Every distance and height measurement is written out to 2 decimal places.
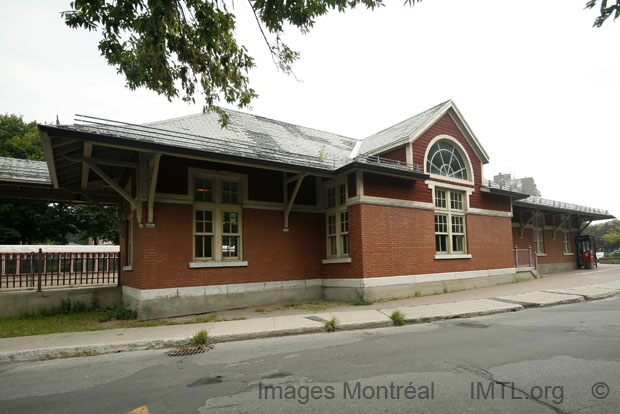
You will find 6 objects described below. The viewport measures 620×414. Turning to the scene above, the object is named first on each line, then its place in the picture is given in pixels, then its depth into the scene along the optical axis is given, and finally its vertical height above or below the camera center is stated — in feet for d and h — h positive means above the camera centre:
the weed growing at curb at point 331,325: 28.89 -6.05
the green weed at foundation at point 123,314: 36.94 -6.33
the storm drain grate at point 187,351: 23.02 -6.41
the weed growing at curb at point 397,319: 30.58 -6.01
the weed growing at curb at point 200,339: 25.23 -6.06
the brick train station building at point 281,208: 36.45 +4.73
